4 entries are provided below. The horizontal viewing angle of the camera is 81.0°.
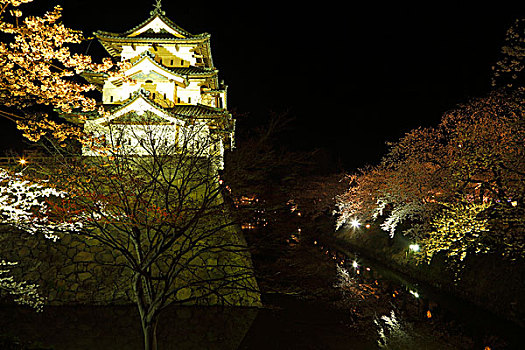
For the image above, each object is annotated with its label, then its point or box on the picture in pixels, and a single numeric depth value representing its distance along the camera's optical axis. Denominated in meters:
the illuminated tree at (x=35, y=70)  6.16
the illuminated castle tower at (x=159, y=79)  18.36
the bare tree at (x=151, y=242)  6.46
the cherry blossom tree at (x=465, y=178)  11.14
